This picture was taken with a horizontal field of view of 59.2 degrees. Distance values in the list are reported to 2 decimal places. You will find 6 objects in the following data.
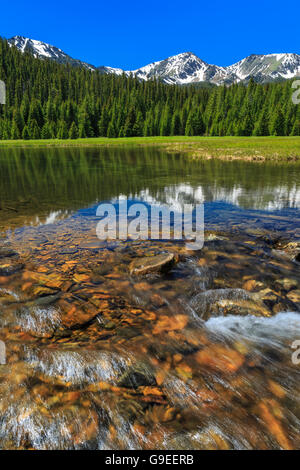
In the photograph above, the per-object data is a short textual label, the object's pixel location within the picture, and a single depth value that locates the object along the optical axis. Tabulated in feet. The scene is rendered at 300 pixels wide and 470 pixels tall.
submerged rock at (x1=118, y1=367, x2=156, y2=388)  14.62
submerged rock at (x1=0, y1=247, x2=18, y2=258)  29.29
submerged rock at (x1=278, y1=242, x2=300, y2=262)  31.60
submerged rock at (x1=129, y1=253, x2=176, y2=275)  26.48
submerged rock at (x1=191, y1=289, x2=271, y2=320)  21.40
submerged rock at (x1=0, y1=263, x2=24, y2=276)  25.16
